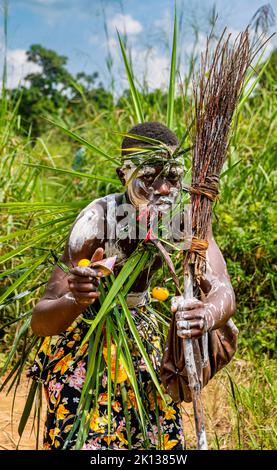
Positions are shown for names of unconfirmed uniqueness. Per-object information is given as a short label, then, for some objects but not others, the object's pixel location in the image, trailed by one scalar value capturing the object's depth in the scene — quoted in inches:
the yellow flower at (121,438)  94.0
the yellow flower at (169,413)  99.0
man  89.8
